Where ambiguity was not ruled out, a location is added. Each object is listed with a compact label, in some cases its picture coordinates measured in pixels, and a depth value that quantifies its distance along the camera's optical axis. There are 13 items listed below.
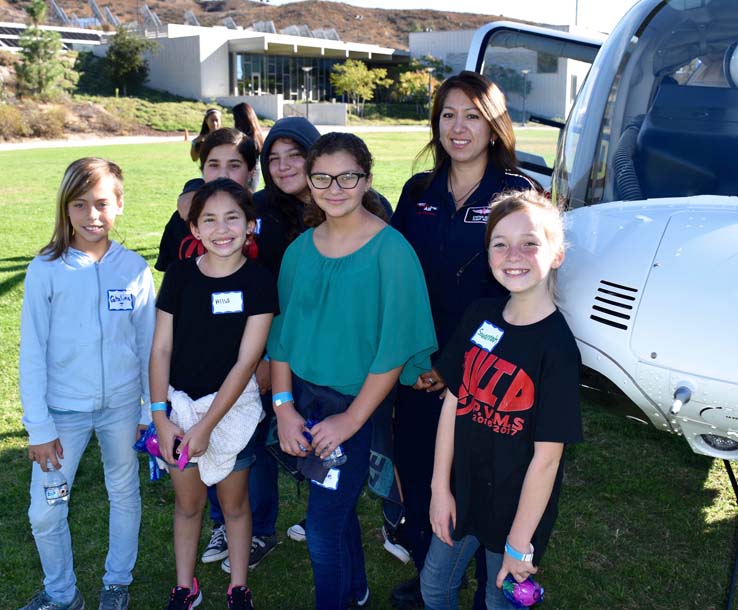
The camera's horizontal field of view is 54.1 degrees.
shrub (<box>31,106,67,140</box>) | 38.44
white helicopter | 2.03
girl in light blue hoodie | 2.56
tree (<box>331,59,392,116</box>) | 64.62
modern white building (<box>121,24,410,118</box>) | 60.50
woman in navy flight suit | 2.61
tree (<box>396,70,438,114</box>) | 66.00
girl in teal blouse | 2.35
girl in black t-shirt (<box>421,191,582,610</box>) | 2.01
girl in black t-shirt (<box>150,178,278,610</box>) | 2.56
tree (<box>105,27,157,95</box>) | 59.66
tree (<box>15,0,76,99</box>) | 48.84
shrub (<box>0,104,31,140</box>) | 36.69
